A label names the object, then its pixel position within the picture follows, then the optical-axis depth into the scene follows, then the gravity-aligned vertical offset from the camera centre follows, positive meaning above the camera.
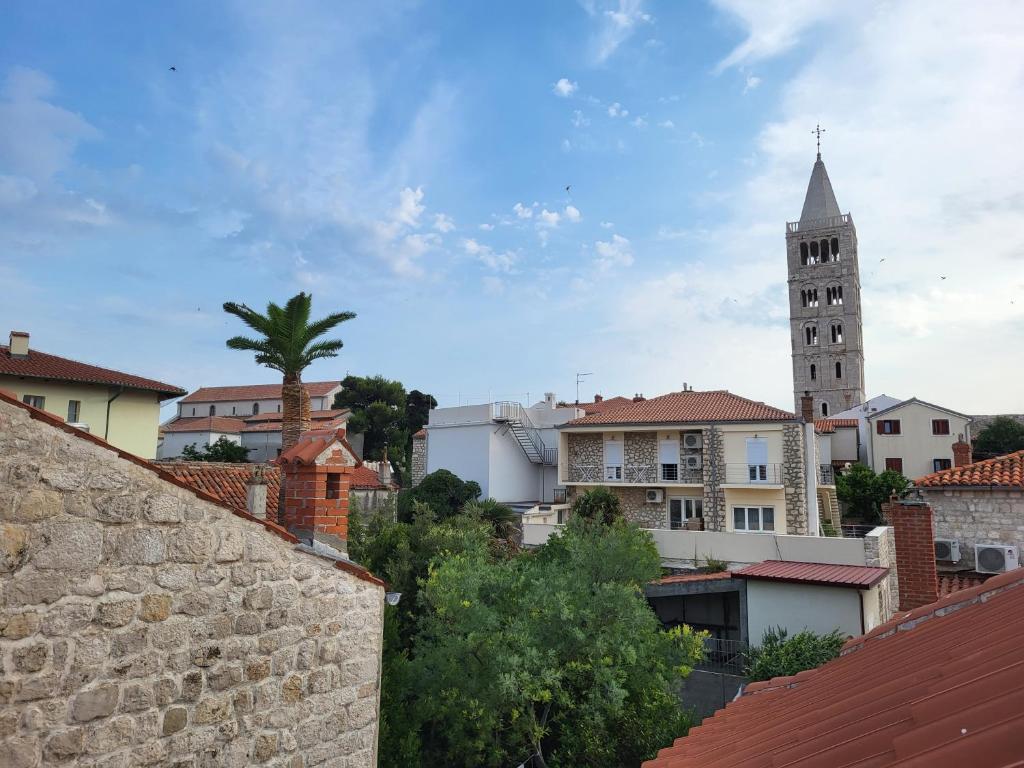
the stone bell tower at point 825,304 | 59.44 +17.08
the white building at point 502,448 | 30.06 +1.09
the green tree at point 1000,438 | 41.28 +2.24
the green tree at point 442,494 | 25.95 -1.15
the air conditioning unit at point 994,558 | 14.04 -2.08
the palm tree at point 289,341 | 18.27 +3.94
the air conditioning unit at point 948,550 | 14.73 -1.98
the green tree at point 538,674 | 8.33 -3.00
